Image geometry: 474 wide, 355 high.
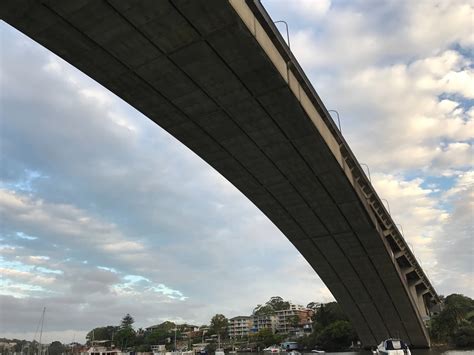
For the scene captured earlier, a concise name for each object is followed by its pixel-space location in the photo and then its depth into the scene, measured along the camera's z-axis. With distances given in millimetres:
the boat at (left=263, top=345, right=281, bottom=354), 81312
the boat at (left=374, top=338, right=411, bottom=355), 29938
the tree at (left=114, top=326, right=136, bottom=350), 138125
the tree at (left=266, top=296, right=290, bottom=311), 159862
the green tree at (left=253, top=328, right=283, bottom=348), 109562
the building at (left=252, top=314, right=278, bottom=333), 137375
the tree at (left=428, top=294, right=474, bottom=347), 50728
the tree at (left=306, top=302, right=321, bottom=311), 153025
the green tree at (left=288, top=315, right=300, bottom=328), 123056
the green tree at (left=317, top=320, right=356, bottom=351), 74744
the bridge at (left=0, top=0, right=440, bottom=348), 16422
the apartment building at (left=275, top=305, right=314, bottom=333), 122356
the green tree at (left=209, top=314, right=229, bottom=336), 136688
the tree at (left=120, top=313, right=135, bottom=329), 165825
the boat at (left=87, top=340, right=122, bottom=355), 69906
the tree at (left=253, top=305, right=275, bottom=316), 147475
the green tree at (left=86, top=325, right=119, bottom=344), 167250
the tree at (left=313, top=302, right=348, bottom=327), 84938
